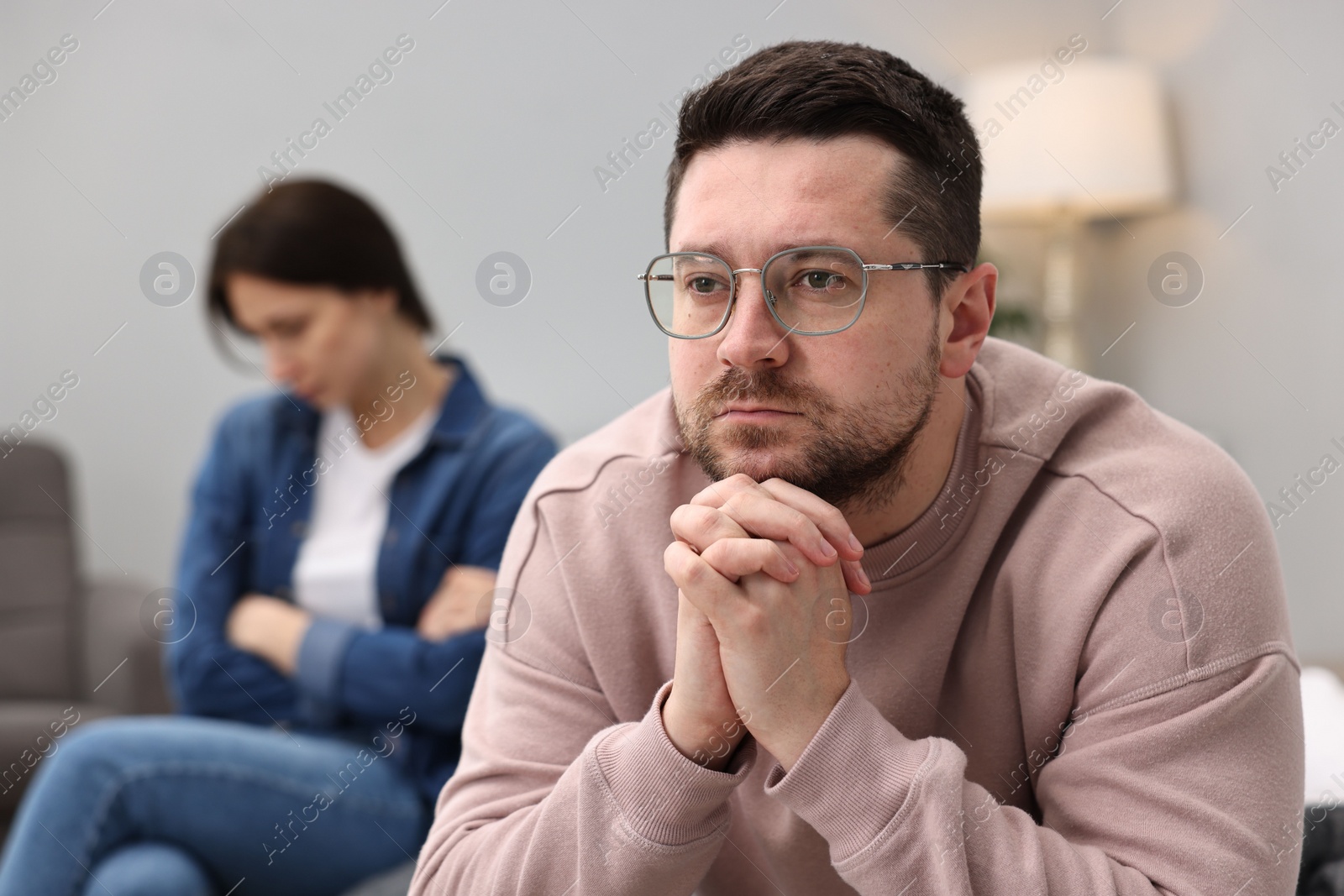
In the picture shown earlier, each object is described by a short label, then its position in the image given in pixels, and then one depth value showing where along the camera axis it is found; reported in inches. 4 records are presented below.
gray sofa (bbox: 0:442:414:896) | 121.2
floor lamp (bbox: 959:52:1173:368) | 127.2
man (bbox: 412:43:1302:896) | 72.5
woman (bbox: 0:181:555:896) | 86.6
